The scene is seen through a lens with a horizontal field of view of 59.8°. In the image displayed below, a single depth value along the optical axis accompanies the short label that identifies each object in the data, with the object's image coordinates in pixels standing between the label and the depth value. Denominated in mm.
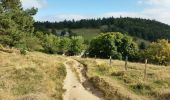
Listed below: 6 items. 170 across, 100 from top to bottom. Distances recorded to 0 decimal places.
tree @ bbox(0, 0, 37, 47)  19846
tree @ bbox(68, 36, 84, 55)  58270
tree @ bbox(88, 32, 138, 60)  43758
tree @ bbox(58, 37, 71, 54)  56581
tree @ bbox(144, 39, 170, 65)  45699
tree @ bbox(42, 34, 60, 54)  53103
